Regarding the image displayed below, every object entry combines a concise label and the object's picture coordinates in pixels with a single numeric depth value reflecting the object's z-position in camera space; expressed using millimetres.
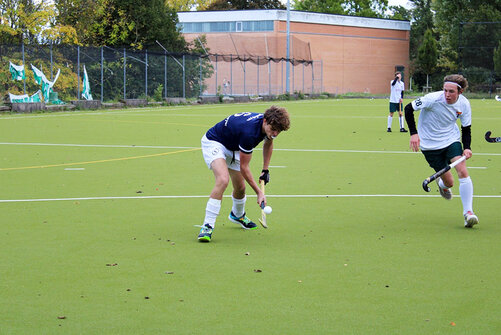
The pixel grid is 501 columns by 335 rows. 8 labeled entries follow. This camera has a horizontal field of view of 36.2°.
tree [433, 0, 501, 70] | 57281
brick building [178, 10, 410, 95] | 68688
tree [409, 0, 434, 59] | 89875
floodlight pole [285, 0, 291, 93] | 54569
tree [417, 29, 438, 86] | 74250
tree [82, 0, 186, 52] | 48438
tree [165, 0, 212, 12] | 94125
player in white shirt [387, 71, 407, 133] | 23875
